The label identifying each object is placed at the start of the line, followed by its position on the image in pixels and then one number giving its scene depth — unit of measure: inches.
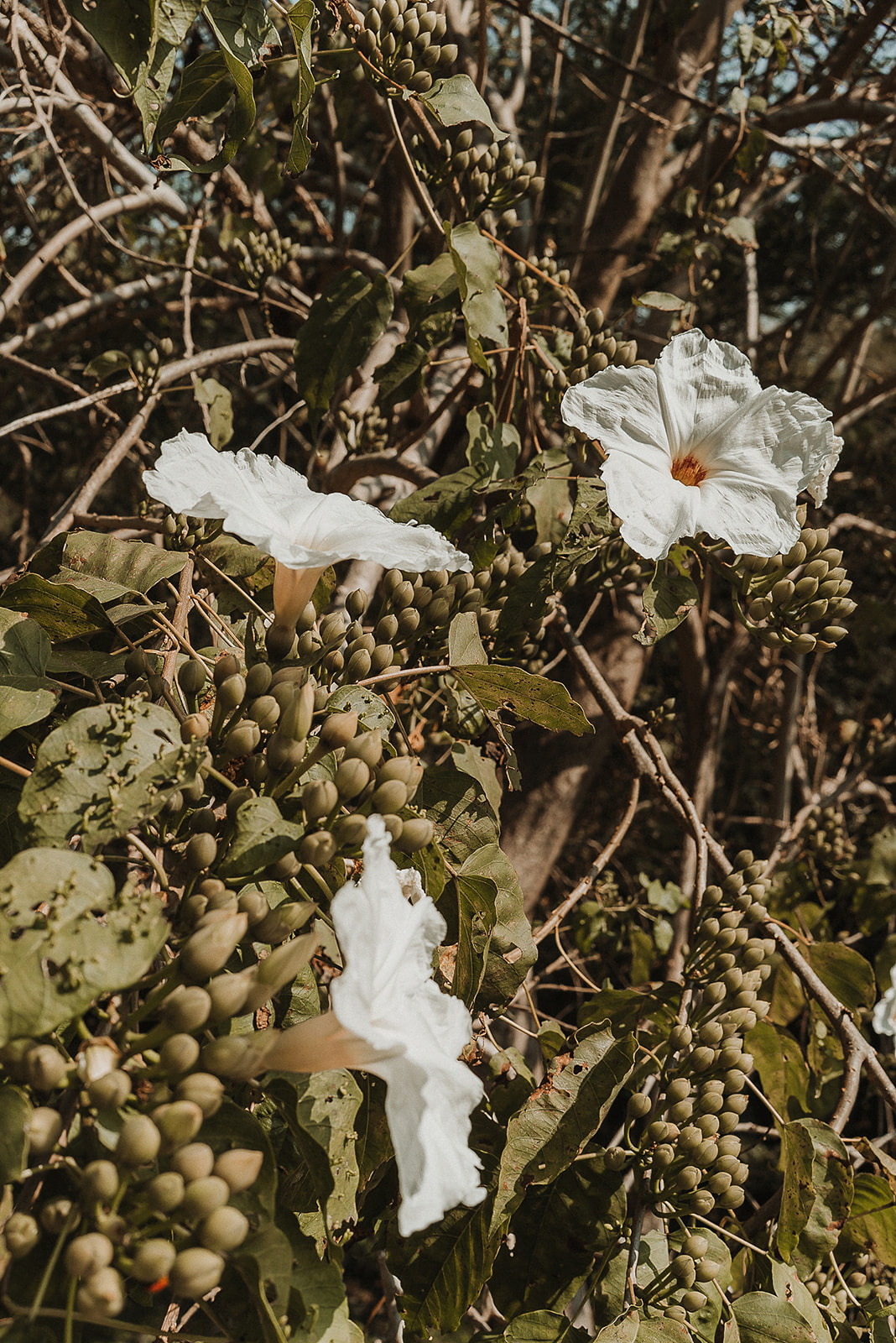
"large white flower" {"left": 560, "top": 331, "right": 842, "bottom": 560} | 18.0
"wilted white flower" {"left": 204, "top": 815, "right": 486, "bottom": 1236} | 13.3
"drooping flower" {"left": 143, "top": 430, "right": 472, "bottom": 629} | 15.5
